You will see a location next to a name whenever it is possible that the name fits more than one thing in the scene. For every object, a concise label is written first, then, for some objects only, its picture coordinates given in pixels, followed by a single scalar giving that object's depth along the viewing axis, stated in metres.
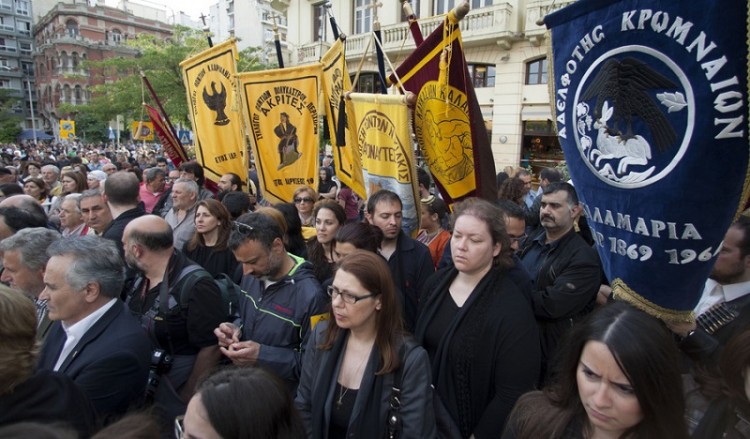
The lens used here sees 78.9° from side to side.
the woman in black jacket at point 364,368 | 2.04
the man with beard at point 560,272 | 2.87
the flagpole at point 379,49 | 4.63
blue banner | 1.54
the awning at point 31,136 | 50.77
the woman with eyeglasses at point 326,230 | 4.00
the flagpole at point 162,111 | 7.85
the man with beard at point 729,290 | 2.32
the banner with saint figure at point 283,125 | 5.70
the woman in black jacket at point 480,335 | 2.24
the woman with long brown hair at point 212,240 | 4.18
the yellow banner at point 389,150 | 4.21
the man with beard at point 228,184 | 6.37
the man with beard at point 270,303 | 2.63
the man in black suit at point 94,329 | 2.18
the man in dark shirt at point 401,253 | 3.50
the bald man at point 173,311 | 2.78
